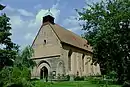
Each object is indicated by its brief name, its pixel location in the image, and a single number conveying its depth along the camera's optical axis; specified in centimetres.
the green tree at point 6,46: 1883
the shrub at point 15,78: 1035
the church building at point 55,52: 2287
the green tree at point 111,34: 1475
